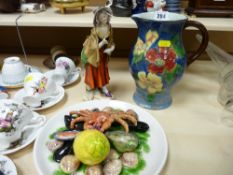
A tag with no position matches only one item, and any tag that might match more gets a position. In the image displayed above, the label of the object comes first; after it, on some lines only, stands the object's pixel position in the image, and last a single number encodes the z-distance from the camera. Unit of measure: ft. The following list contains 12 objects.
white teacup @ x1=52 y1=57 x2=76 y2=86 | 2.54
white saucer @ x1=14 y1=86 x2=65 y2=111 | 2.18
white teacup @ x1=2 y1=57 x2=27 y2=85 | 2.49
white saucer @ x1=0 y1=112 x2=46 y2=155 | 1.70
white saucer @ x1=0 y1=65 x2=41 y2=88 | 2.50
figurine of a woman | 1.96
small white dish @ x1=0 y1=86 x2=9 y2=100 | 2.31
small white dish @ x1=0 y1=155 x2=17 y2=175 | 1.53
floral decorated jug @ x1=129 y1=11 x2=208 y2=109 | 1.94
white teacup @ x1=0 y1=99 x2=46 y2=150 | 1.68
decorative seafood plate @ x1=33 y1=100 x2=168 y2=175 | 1.56
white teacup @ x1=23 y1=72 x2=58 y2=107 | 2.16
